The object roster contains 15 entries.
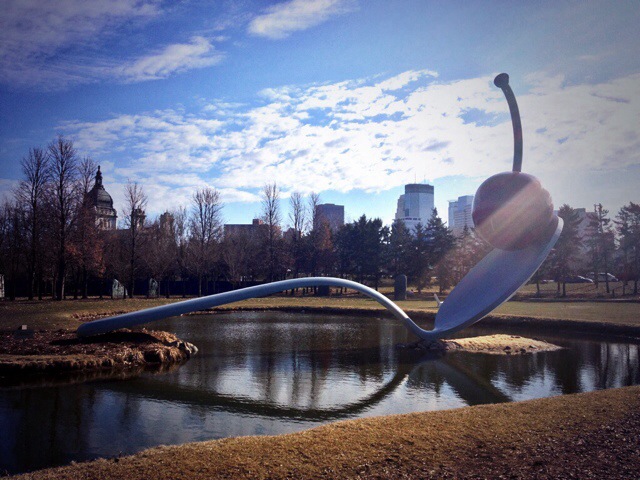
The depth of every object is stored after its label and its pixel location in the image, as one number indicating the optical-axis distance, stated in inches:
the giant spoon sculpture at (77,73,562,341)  494.0
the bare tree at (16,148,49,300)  1230.9
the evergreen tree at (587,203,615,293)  1672.0
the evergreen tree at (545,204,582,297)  1581.0
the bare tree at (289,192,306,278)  1930.4
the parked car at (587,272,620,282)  2098.4
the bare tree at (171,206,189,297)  1744.6
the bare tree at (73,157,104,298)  1245.1
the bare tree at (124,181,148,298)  1401.3
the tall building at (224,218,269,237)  1928.9
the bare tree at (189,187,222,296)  1718.8
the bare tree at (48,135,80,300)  1198.9
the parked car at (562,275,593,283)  2069.8
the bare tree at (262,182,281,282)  1787.6
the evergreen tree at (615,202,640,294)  1588.7
